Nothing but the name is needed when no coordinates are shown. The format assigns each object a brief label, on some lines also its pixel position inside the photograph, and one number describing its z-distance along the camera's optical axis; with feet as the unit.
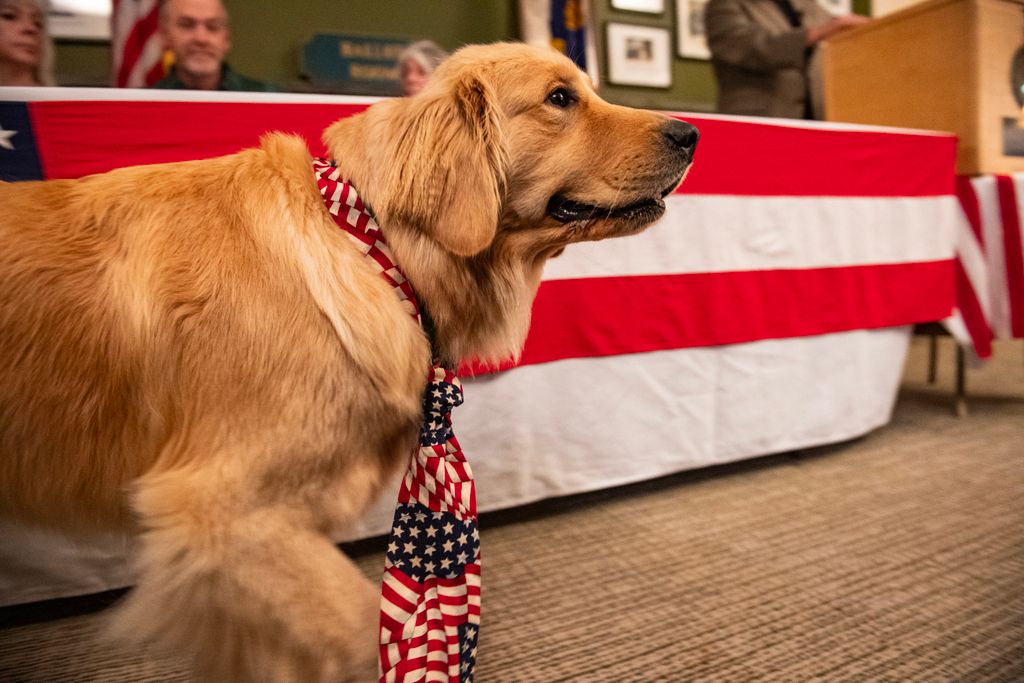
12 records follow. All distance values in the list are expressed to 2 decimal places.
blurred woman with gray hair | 8.55
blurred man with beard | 6.53
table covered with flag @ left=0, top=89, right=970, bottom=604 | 4.37
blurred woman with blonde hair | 5.76
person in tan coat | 8.28
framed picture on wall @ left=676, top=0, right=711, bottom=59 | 15.06
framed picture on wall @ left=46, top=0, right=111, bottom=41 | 9.78
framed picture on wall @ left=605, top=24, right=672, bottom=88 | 14.35
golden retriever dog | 2.72
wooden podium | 7.22
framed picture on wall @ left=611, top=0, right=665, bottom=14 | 14.21
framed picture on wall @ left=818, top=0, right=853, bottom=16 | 17.20
